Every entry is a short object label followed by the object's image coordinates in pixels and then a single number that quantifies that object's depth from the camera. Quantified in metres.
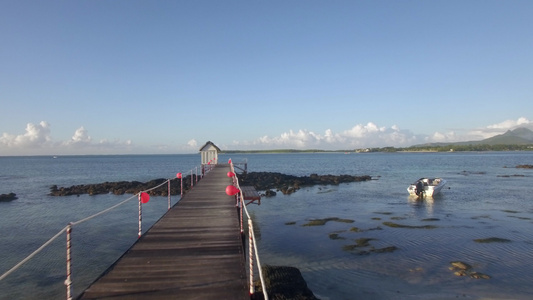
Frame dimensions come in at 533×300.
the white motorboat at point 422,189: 26.41
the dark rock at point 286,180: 35.07
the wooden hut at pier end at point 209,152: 35.56
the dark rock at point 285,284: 7.71
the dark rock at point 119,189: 30.92
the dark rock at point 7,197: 27.73
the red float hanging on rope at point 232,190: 12.32
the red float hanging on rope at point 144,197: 11.27
